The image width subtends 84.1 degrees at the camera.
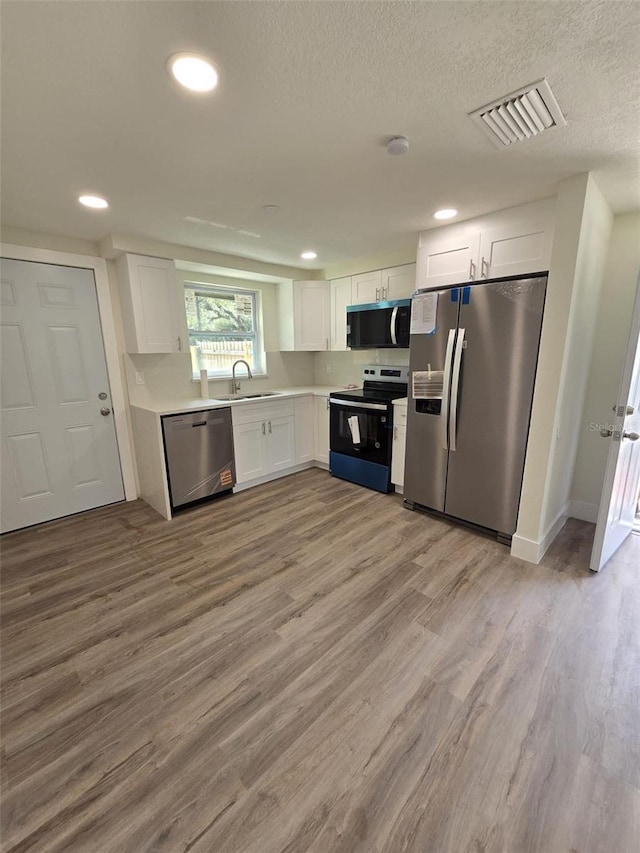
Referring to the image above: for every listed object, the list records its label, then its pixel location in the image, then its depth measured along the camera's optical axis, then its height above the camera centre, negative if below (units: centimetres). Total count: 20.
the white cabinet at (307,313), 411 +45
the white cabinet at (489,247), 224 +71
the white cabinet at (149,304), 303 +43
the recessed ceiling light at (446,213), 241 +94
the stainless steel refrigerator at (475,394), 233 -31
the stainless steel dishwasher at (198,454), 307 -91
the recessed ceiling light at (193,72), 113 +92
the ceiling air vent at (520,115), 131 +92
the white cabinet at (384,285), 339 +66
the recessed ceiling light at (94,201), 216 +93
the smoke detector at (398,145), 156 +90
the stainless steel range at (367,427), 340 -74
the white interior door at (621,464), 209 -73
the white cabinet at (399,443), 325 -83
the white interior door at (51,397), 280 -36
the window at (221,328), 379 +28
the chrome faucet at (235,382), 400 -33
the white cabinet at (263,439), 356 -89
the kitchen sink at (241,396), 389 -48
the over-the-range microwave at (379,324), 329 +26
